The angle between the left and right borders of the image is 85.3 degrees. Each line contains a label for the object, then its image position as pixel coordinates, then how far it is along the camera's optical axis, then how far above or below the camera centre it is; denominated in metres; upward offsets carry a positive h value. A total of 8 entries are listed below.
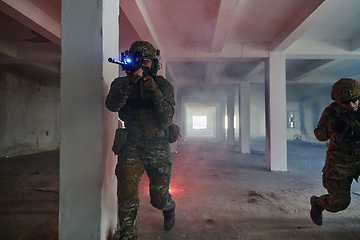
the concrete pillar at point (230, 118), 11.93 +0.40
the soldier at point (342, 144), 1.99 -0.21
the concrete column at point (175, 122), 8.93 +0.15
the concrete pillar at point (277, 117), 5.30 +0.20
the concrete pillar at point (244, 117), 8.83 +0.32
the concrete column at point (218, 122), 16.83 +0.22
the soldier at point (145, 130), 1.68 -0.05
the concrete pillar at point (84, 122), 1.72 +0.03
